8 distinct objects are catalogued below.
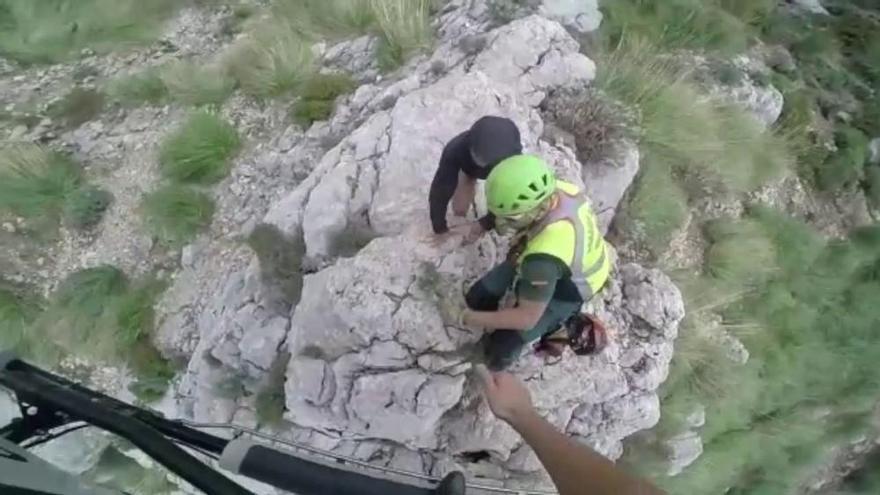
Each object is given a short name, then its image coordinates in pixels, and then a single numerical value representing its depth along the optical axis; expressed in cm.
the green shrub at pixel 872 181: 821
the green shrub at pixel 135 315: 633
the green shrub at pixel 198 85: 682
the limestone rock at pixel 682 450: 689
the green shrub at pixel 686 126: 666
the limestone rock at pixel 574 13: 689
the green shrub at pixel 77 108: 709
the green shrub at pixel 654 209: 644
